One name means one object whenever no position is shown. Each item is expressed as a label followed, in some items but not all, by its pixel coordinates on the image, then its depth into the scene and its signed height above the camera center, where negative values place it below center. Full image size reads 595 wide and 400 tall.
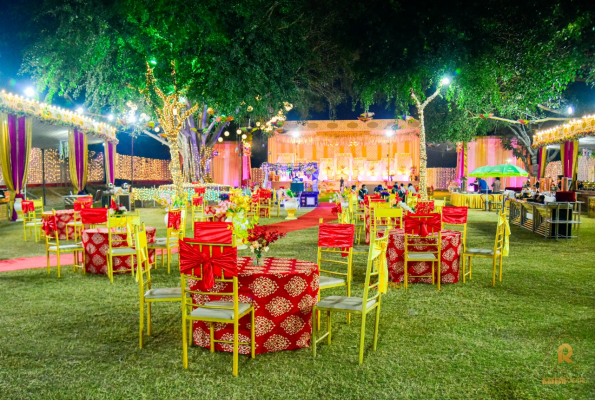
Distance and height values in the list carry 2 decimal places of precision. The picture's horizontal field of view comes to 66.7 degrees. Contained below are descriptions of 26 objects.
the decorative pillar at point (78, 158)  18.72 +1.07
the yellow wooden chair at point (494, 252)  6.29 -0.98
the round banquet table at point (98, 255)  7.02 -1.12
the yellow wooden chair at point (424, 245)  6.07 -0.93
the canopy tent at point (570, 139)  17.17 +1.91
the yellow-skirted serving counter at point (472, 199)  21.30 -0.76
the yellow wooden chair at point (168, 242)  6.94 -0.94
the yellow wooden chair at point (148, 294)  3.98 -1.00
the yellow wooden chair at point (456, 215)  7.14 -0.50
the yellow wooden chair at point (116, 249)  6.51 -0.98
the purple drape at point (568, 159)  19.41 +1.07
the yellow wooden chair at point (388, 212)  7.52 -0.48
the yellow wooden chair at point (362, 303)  3.68 -1.04
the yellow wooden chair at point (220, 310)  3.44 -1.02
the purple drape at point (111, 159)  22.67 +1.20
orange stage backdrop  31.59 +2.54
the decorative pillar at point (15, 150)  14.15 +1.06
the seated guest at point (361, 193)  17.33 -0.37
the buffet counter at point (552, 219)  11.12 -0.91
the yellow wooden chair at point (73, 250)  6.98 -1.06
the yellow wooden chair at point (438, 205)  9.15 -0.43
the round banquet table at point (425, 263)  6.44 -1.12
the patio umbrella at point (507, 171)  16.86 +0.46
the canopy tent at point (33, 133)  14.15 +1.94
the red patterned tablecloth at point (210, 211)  11.89 -0.75
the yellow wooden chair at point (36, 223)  10.74 -0.96
